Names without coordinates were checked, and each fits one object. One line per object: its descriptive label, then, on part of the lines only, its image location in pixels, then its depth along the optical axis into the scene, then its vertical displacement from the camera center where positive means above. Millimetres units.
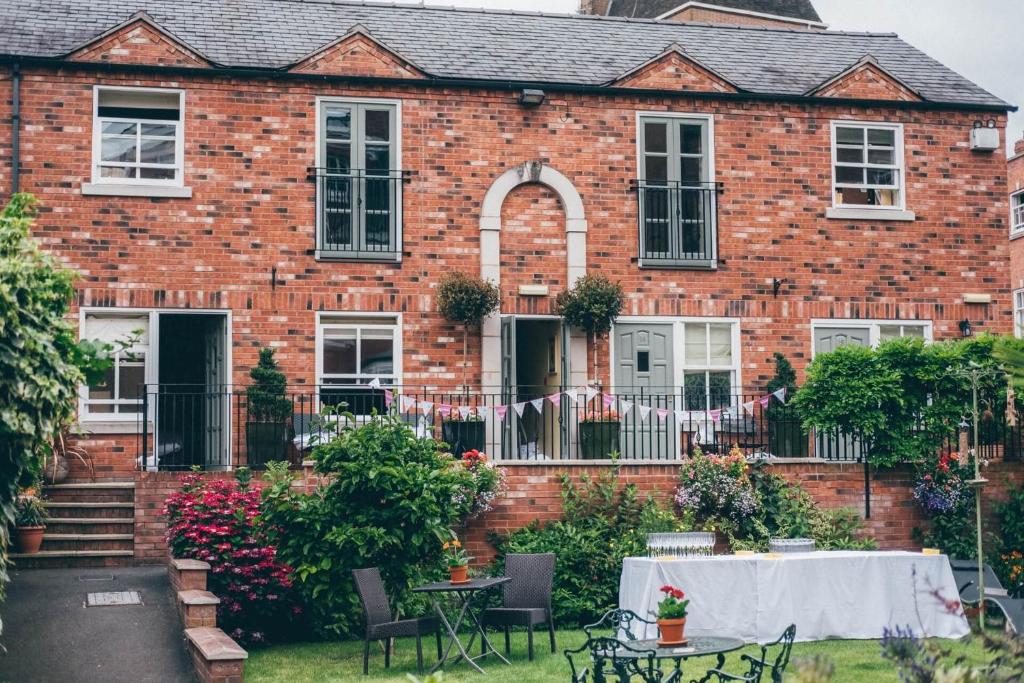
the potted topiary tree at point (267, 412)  15125 -224
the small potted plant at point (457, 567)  11531 -1529
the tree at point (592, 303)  16641 +1121
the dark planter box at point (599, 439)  15625 -550
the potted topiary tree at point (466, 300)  16469 +1147
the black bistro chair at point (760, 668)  8492 -1794
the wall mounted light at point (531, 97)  17234 +3836
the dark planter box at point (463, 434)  15547 -491
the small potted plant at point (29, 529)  13766 -1403
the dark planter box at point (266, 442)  15109 -558
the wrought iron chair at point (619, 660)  8742 -1799
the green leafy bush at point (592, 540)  13594 -1553
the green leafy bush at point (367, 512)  11648 -1065
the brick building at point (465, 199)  16234 +2518
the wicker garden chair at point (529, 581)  12055 -1715
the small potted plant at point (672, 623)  9367 -1625
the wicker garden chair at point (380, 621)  10977 -1919
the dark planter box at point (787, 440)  16312 -590
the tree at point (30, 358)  8594 +236
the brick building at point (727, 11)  29297 +8548
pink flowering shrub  12172 -1517
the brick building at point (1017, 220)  29594 +3894
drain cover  12094 -1902
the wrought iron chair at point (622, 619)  9974 -1783
